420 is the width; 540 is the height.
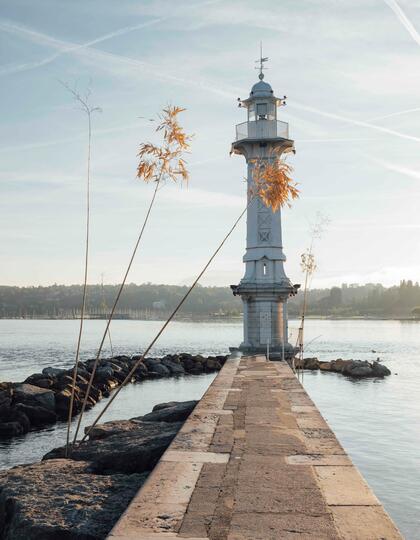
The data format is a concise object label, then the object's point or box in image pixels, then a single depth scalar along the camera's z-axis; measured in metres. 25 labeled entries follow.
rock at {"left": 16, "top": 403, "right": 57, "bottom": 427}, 17.89
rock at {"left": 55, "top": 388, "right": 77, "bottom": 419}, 19.38
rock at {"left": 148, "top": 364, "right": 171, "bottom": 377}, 32.78
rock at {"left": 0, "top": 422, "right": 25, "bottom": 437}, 16.17
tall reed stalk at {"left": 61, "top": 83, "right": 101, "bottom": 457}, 8.69
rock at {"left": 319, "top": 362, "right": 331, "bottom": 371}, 34.48
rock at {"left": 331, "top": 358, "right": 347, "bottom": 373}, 33.47
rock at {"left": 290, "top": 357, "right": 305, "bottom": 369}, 32.04
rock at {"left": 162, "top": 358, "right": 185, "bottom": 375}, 33.59
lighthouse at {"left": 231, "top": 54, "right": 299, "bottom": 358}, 27.89
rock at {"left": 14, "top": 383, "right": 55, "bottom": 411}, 19.02
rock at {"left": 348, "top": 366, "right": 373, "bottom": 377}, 31.72
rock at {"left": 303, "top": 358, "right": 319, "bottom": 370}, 35.09
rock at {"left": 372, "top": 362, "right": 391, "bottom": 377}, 32.22
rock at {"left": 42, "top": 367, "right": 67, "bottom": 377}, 27.03
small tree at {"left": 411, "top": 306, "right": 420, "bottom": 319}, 158.75
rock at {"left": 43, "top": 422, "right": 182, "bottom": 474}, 6.93
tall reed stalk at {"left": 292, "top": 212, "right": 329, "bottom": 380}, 22.14
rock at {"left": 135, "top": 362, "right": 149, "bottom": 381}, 31.41
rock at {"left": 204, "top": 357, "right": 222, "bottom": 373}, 35.28
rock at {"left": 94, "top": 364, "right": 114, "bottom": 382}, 27.28
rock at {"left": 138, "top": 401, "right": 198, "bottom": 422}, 10.34
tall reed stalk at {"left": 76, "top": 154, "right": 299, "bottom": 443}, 9.47
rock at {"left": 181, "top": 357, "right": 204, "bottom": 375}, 34.22
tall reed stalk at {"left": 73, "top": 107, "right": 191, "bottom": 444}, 9.24
